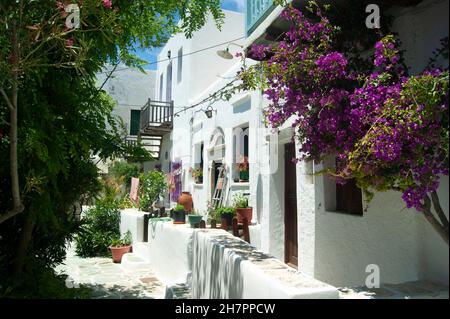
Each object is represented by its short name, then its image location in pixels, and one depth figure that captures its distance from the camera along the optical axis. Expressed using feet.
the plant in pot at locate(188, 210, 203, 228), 25.53
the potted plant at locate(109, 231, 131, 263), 35.46
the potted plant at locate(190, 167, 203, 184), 41.47
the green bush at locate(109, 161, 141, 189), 64.59
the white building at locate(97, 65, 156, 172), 76.43
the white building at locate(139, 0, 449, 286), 11.82
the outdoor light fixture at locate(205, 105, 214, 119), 36.09
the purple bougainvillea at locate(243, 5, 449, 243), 8.89
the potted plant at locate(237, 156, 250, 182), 29.50
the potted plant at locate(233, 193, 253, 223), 26.91
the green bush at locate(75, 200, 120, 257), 38.01
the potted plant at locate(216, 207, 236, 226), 27.17
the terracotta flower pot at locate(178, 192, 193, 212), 36.96
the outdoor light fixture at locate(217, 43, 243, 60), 26.40
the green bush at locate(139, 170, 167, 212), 41.52
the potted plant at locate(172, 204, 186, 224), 27.48
